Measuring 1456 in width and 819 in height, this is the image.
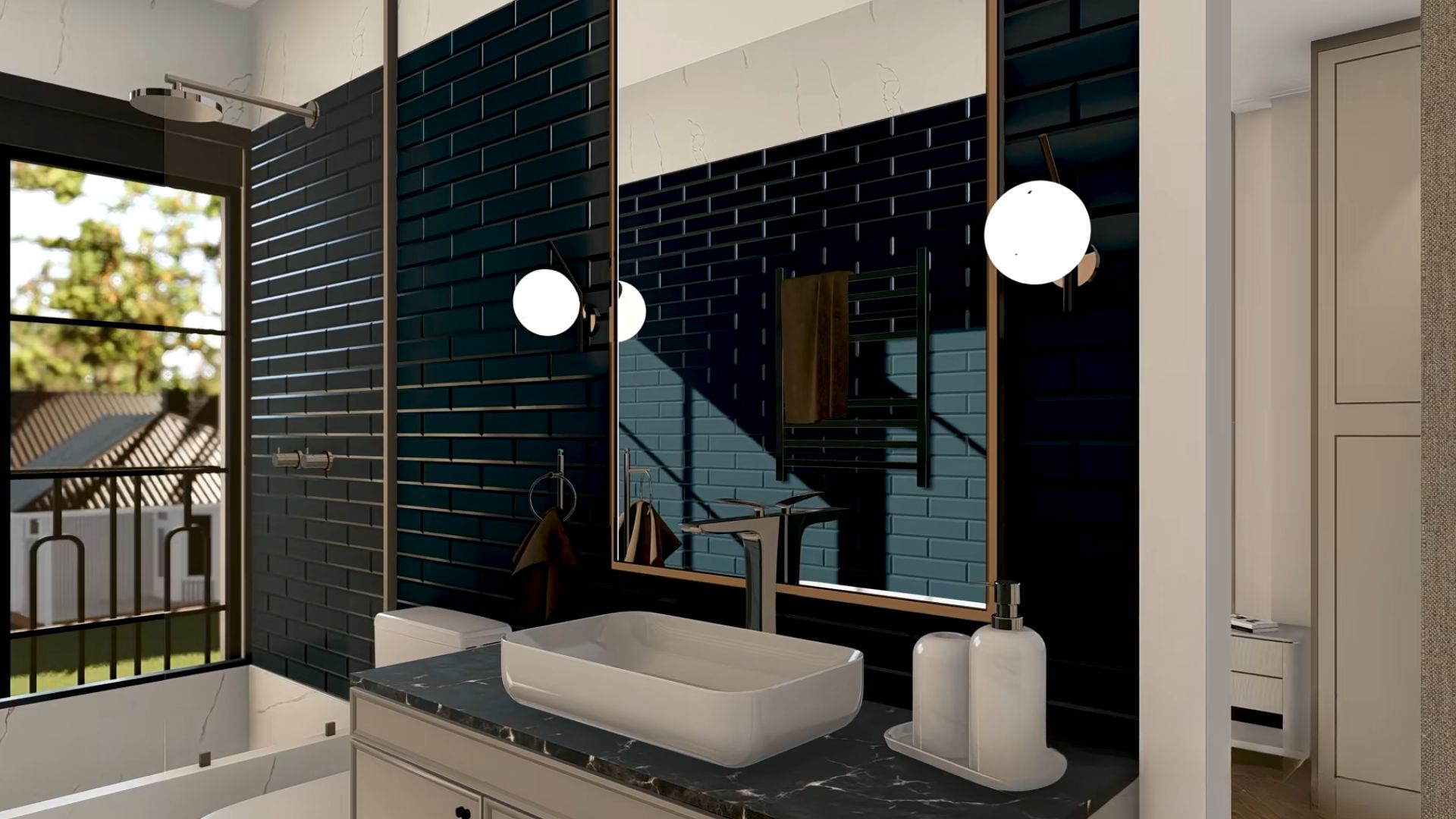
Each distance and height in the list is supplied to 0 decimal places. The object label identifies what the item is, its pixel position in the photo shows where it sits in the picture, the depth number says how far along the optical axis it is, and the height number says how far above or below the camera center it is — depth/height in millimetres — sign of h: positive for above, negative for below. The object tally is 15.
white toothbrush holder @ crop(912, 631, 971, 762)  1330 -430
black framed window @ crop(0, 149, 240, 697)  2279 -40
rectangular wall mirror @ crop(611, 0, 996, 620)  1606 +230
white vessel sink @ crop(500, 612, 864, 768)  1280 -461
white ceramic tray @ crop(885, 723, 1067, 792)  1229 -514
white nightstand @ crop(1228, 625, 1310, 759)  3848 -1192
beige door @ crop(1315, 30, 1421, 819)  3402 -64
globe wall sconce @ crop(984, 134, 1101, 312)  1394 +275
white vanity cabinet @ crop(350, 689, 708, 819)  1384 -637
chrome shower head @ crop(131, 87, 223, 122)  2467 +858
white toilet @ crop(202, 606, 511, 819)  2271 -667
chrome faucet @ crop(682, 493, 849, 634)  1748 -270
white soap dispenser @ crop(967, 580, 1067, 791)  1230 -413
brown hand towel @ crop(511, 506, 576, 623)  2234 -397
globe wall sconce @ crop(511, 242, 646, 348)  2309 +272
